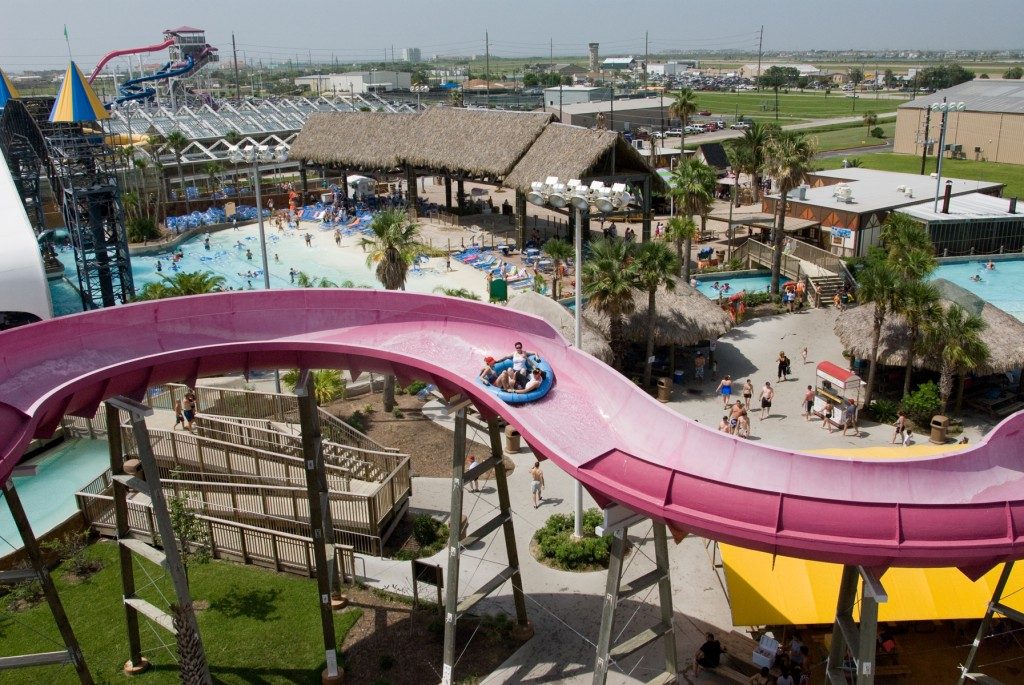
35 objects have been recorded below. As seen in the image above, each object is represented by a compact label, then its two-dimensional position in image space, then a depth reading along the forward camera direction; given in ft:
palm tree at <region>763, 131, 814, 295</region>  133.49
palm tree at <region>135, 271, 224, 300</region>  102.12
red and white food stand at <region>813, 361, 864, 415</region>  91.71
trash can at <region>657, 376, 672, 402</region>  100.14
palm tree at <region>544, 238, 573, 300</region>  123.03
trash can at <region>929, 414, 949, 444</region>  88.33
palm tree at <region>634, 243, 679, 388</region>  97.04
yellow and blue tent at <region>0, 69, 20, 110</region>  173.78
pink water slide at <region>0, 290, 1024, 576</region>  35.68
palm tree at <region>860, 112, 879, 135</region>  363.52
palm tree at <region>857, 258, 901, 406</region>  92.07
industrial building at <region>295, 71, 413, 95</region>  586.90
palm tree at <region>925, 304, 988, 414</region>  90.12
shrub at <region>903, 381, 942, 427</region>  92.48
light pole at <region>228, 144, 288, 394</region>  89.66
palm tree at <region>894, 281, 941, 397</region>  90.79
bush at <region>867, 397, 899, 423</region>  94.38
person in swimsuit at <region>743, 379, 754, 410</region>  96.53
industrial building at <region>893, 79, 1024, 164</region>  262.26
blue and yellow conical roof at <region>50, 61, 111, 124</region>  135.95
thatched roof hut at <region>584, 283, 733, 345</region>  102.53
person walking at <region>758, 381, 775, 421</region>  94.79
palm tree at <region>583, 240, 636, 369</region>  96.32
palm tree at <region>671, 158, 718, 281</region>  138.82
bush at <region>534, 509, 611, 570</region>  68.23
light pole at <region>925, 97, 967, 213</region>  163.38
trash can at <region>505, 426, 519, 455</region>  87.71
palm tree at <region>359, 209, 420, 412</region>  97.54
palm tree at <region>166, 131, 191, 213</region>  200.54
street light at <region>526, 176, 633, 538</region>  58.90
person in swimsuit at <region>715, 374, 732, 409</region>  98.02
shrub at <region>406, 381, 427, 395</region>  100.73
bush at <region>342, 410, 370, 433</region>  91.81
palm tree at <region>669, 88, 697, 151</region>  211.41
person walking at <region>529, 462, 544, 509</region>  77.71
